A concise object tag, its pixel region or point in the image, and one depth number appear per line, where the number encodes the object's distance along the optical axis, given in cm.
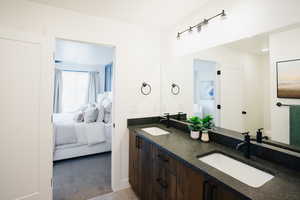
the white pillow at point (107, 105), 359
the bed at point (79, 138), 293
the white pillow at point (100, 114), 351
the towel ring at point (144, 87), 235
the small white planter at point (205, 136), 152
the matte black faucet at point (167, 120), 223
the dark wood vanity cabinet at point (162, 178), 92
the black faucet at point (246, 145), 112
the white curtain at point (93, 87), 592
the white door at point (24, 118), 154
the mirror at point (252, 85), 103
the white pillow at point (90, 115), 338
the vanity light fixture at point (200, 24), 157
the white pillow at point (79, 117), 346
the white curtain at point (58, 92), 532
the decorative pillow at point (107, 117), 352
